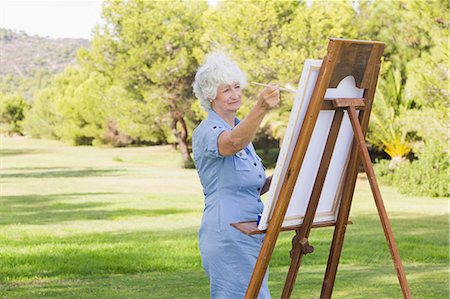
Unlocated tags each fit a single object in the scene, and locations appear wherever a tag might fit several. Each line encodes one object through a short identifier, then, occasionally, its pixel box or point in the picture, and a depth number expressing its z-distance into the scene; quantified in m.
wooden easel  3.63
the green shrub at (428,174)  24.02
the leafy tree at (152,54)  36.53
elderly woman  3.99
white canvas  3.64
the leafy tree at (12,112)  70.12
